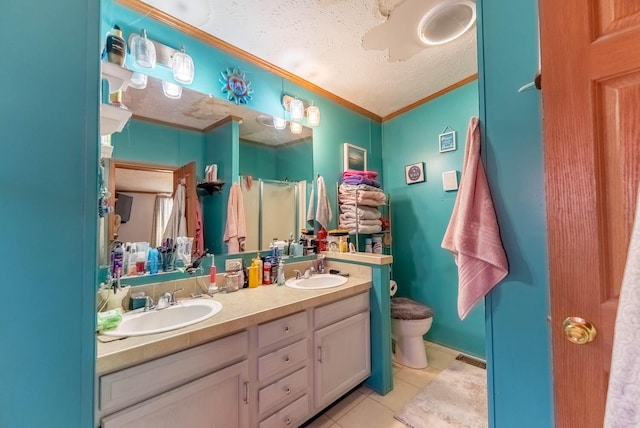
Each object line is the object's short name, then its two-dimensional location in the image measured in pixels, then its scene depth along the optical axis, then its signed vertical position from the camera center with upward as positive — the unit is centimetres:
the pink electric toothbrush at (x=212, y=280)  148 -37
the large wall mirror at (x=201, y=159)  134 +42
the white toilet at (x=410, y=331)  206 -97
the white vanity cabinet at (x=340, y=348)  144 -84
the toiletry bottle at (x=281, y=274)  172 -39
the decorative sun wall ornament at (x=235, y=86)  167 +97
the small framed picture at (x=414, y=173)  256 +51
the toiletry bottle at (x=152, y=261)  133 -22
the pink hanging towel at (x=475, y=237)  93 -7
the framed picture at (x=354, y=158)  253 +68
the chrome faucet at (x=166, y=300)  124 -42
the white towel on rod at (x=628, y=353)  44 -25
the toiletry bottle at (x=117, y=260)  120 -19
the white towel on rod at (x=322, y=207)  227 +13
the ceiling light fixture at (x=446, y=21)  146 +129
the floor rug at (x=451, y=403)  151 -127
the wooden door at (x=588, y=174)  57 +11
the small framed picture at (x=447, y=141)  233 +77
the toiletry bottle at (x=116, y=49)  98 +71
